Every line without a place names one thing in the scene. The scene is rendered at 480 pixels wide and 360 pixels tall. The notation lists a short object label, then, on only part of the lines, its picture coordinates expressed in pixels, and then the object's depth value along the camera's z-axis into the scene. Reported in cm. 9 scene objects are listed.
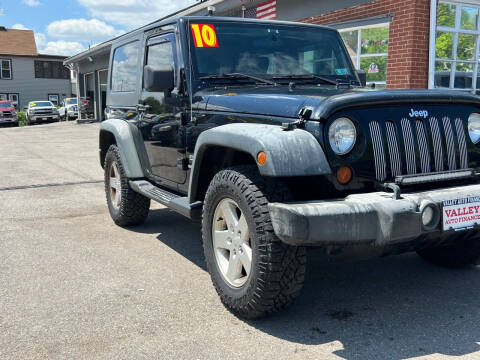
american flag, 1133
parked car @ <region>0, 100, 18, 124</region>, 3466
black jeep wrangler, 276
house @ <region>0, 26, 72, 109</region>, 4953
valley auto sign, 285
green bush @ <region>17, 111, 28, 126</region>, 3842
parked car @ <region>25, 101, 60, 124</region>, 3531
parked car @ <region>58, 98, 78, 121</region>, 3600
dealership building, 857
